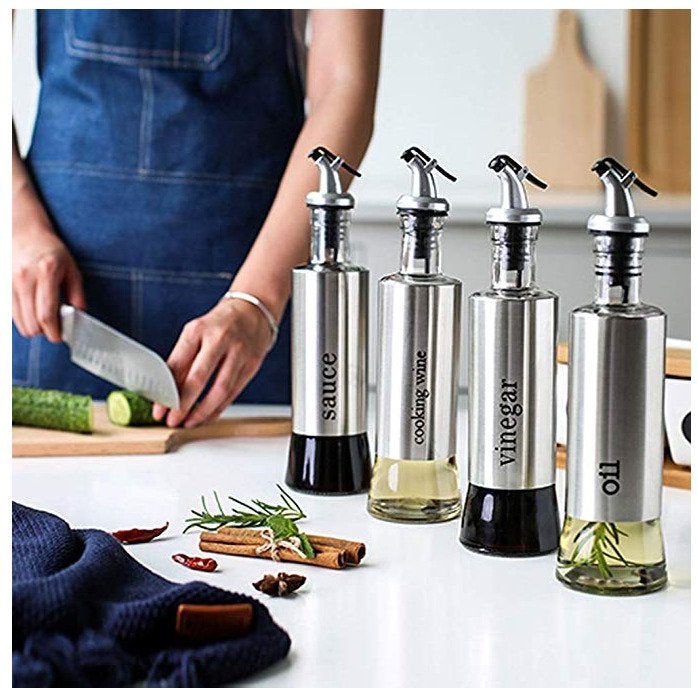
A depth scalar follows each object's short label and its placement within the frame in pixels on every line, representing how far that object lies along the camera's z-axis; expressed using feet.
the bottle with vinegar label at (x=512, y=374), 4.40
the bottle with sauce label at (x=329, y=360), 5.06
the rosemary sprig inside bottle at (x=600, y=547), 4.23
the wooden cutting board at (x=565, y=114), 12.47
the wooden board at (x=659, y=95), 12.25
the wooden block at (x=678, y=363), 5.11
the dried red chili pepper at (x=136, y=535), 4.63
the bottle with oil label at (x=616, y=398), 4.17
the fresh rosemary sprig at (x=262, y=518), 4.57
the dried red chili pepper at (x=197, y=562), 4.43
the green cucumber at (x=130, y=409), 5.84
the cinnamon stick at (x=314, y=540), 4.48
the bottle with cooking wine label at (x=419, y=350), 4.72
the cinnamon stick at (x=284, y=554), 4.46
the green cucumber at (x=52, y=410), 5.73
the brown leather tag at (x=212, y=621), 3.76
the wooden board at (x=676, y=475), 5.22
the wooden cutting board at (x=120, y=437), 5.60
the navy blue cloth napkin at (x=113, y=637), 3.67
